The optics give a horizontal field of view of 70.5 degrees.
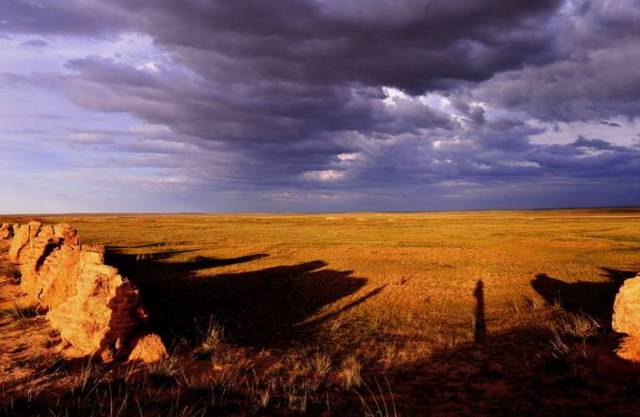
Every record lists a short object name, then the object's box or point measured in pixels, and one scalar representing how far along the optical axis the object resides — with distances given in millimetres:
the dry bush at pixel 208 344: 8570
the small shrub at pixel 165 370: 7285
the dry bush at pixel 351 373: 7445
